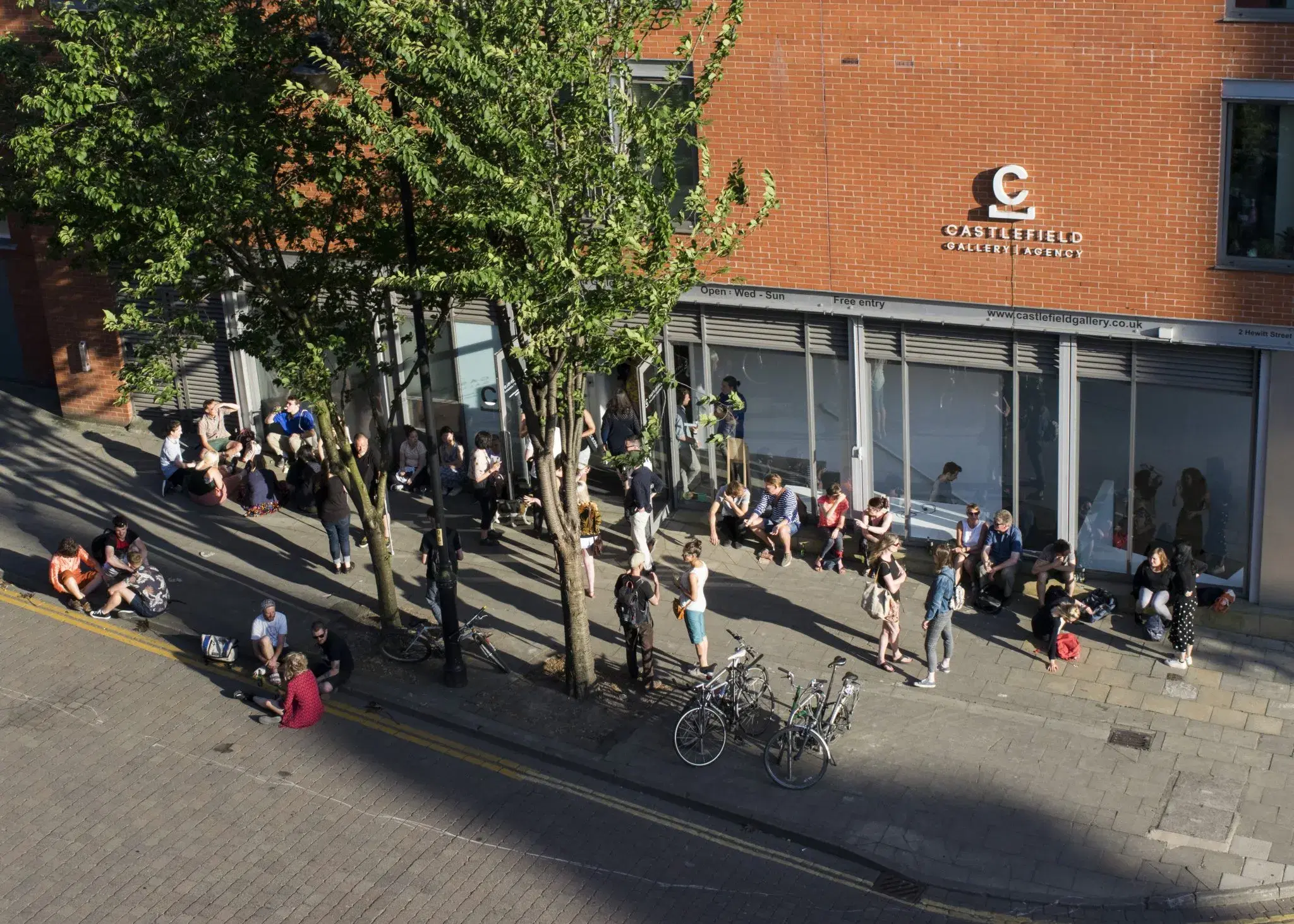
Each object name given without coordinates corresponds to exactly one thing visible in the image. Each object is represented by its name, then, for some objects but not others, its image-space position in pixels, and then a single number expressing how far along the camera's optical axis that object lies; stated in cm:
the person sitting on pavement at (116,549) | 1919
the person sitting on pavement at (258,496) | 2242
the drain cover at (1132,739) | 1571
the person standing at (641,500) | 1986
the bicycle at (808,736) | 1520
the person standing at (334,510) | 2006
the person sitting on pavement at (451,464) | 2277
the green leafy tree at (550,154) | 1406
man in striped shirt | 2014
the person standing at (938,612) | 1683
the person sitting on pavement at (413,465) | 2284
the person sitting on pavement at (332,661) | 1725
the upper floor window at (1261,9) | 1581
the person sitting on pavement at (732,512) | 2044
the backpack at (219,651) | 1792
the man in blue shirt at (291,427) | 2384
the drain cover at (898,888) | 1361
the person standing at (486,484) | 2114
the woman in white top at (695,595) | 1714
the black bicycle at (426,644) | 1794
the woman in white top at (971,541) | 1881
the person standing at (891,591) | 1728
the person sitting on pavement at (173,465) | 2319
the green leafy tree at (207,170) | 1519
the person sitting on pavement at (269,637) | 1755
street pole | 1636
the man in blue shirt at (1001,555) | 1847
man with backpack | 1692
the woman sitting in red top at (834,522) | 1988
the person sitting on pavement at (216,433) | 2356
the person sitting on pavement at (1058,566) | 1805
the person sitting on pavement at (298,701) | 1641
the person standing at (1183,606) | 1709
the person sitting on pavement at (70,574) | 1925
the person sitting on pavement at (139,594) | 1908
